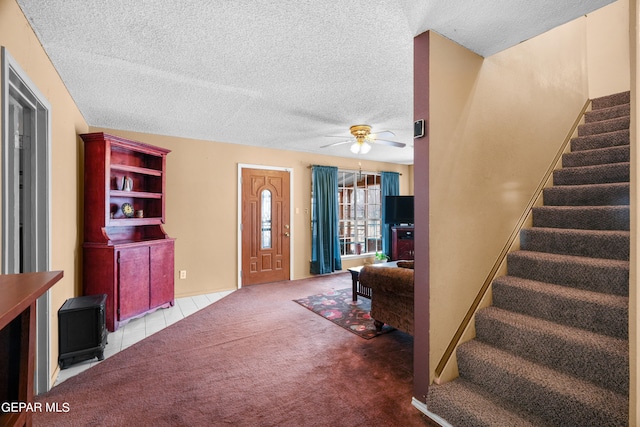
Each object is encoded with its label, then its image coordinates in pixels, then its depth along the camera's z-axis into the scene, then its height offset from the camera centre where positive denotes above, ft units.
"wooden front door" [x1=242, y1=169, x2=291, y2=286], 16.76 -0.66
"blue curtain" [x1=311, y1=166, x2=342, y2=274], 18.93 -0.49
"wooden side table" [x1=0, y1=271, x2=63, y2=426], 2.64 -1.29
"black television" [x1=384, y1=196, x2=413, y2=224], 21.59 +0.37
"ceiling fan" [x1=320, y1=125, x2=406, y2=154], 12.28 +3.31
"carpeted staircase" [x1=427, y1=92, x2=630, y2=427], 4.99 -2.31
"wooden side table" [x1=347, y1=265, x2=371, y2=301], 13.18 -3.34
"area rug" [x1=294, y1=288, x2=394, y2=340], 10.52 -4.07
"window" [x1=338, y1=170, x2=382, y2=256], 21.27 +0.17
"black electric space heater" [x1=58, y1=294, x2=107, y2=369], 8.01 -3.23
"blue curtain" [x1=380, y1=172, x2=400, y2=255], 22.33 +1.63
